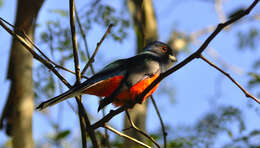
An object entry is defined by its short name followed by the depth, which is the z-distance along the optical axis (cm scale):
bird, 603
